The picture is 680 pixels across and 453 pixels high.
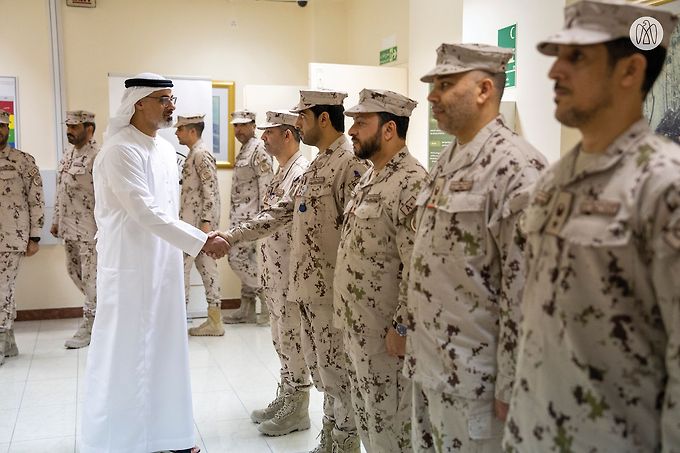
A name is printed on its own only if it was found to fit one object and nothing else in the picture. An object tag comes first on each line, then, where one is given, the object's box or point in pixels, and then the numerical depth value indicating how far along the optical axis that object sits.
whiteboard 6.48
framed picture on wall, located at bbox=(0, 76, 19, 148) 6.15
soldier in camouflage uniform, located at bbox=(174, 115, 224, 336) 5.68
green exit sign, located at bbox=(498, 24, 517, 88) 3.37
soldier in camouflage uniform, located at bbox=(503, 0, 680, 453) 1.24
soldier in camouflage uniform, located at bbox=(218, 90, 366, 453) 2.96
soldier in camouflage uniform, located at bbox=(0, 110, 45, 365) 5.06
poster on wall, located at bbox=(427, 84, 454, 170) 4.62
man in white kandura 2.99
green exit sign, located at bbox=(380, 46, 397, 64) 5.69
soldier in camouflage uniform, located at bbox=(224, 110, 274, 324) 5.90
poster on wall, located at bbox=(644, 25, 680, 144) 2.28
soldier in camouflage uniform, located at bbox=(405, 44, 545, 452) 1.75
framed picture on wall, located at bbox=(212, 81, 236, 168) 6.70
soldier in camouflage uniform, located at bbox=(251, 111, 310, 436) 3.57
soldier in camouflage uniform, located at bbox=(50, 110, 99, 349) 5.44
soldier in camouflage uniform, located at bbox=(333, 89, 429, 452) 2.42
